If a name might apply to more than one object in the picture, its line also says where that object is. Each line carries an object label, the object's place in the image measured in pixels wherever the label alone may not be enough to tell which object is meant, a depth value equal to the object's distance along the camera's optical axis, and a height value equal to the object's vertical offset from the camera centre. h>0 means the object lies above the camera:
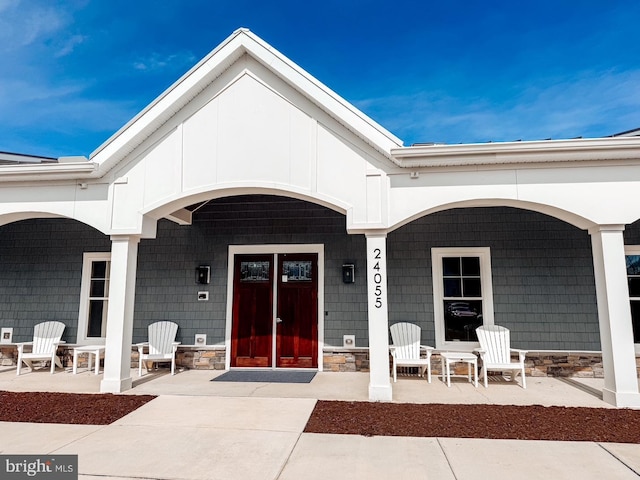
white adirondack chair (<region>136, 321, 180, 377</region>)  7.67 -0.84
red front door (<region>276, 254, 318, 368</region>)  7.71 -0.30
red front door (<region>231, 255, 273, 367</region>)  7.82 -0.30
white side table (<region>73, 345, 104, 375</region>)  7.27 -0.99
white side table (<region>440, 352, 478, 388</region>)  6.36 -0.99
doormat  6.80 -1.39
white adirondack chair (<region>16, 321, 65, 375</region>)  7.91 -0.84
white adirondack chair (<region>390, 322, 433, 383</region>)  6.62 -0.90
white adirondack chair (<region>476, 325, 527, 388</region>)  6.88 -0.83
